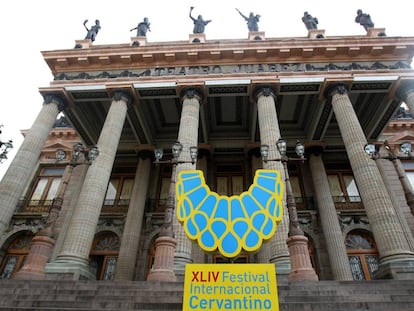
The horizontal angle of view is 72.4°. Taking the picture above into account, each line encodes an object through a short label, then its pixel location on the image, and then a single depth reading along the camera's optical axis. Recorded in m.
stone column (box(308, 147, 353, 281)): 13.06
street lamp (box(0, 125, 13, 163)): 10.63
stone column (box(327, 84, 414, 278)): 8.86
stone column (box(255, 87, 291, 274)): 8.91
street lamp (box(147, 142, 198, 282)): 7.31
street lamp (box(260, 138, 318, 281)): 7.29
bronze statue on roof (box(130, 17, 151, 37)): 16.66
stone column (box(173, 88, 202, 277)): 8.98
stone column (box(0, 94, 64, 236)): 10.77
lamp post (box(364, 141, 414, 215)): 8.68
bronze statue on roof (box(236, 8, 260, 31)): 16.45
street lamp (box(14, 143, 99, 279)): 8.22
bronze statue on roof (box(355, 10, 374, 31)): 15.66
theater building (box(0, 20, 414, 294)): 11.04
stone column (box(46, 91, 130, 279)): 9.02
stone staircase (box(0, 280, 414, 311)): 5.76
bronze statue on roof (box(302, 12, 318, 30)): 16.09
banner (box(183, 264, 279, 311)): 4.87
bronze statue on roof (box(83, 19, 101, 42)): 16.52
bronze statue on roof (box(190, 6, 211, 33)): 16.53
